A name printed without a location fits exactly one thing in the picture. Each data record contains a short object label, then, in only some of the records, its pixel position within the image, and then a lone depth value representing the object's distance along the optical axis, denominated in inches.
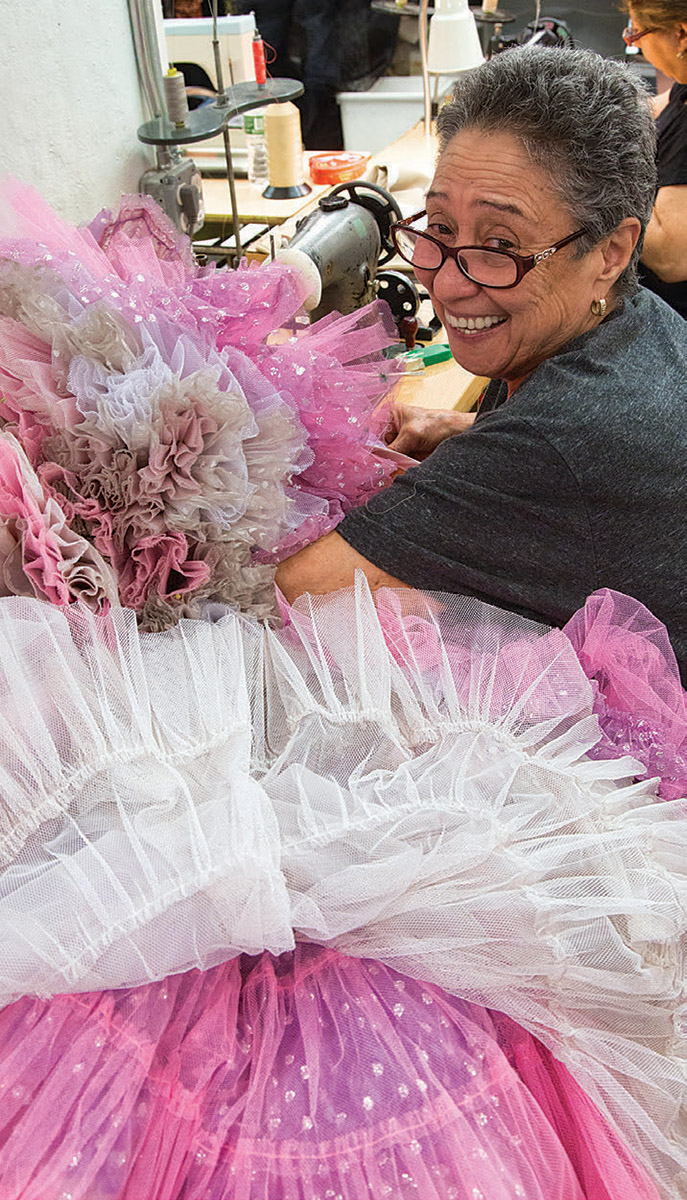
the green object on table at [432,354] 77.8
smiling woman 41.7
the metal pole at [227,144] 78.8
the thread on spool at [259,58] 99.1
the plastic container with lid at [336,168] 116.1
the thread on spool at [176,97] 71.8
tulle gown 29.9
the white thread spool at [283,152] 108.6
